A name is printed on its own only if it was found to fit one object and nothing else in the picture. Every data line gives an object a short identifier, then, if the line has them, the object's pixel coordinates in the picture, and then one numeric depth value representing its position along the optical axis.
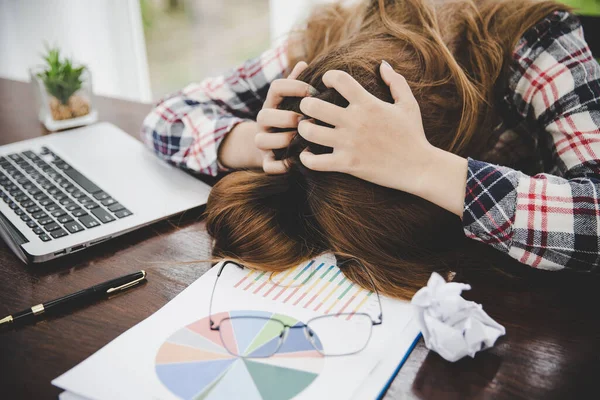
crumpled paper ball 0.46
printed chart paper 0.44
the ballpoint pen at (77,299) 0.53
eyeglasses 0.48
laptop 0.66
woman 0.61
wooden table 0.45
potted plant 1.04
